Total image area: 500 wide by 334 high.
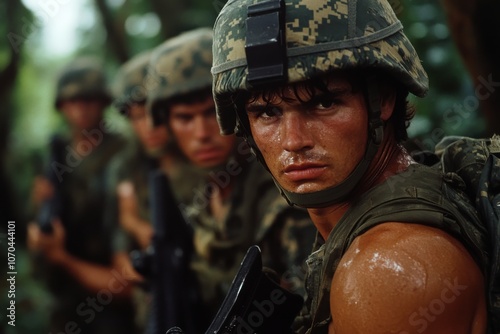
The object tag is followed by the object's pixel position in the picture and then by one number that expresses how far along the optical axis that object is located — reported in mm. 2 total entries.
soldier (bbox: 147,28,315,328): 3678
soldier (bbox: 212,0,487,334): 1631
